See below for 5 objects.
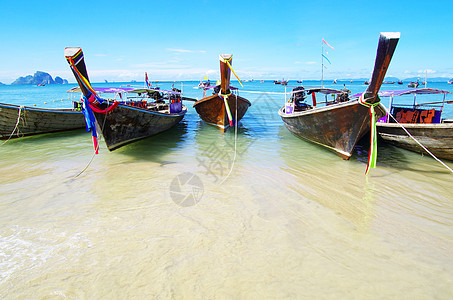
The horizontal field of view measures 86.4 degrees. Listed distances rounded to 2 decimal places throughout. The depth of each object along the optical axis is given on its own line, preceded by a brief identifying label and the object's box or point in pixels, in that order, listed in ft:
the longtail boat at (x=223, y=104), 34.30
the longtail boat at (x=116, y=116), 19.93
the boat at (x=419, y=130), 22.47
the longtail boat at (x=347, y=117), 18.21
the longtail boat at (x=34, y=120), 32.99
